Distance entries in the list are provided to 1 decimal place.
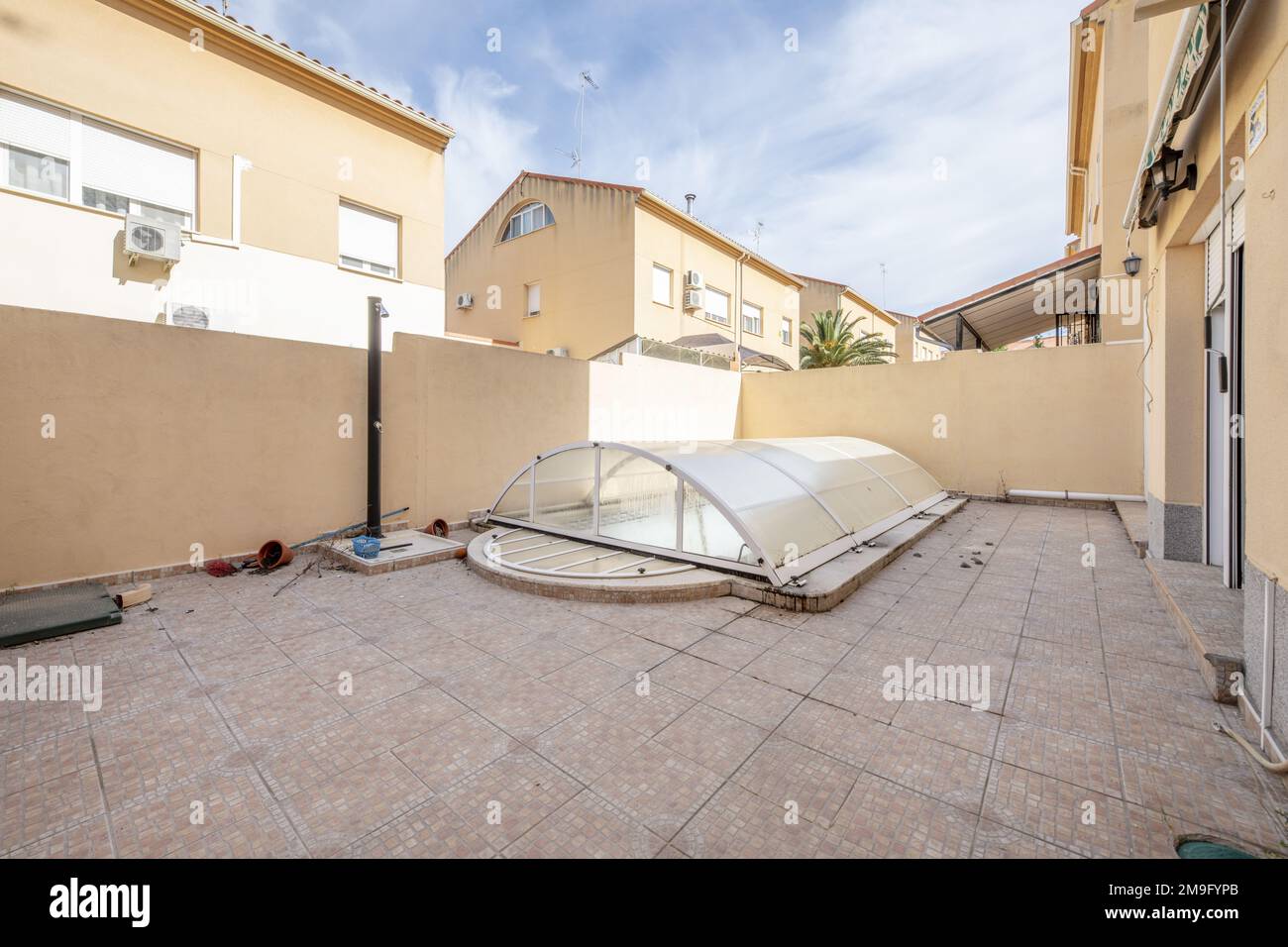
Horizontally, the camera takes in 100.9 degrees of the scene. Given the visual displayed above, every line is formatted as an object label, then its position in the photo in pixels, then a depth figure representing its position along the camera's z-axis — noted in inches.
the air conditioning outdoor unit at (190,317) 281.4
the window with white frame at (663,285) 555.8
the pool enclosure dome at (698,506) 194.4
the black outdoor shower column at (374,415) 253.3
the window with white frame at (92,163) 240.8
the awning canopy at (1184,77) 109.0
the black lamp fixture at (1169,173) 149.0
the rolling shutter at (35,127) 237.9
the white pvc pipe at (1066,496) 355.3
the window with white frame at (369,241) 349.4
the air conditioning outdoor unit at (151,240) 255.3
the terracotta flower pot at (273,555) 214.4
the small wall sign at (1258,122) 95.3
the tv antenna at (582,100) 524.7
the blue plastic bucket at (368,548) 218.4
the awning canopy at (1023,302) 400.5
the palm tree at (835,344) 709.9
